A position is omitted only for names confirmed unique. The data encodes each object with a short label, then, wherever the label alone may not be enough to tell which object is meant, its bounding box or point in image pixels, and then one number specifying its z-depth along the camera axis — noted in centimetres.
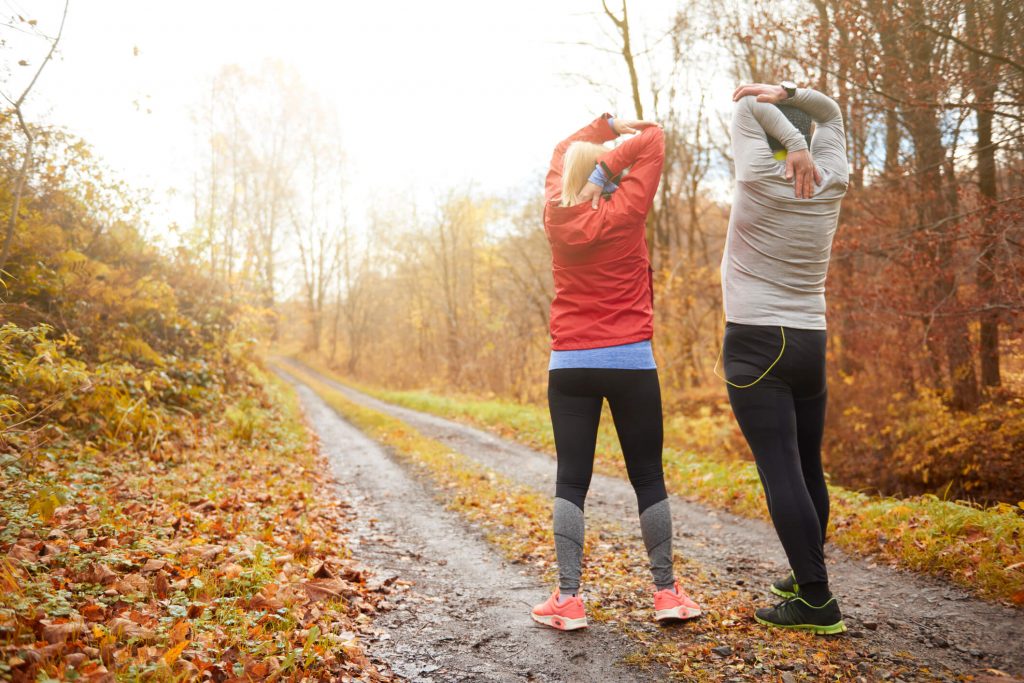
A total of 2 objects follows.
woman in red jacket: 275
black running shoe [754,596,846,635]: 263
